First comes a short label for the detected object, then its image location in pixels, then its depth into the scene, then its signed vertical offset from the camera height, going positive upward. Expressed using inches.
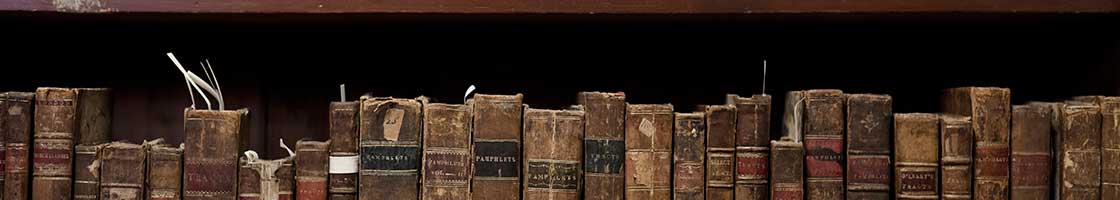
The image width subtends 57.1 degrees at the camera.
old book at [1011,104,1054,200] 39.3 +0.4
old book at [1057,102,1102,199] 39.1 +0.4
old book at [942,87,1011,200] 39.0 +0.8
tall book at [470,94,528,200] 38.9 +0.2
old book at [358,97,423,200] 38.9 +0.0
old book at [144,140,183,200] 40.5 -1.2
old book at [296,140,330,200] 39.8 -0.9
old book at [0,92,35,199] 40.7 +0.0
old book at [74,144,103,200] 40.9 -1.3
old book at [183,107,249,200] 39.6 -0.3
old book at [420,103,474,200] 39.0 -0.1
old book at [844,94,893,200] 39.3 +0.4
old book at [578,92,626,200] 38.9 +0.3
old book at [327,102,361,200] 39.5 +0.1
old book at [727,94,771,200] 39.6 +0.4
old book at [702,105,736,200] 39.3 +0.1
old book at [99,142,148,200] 40.6 -1.2
